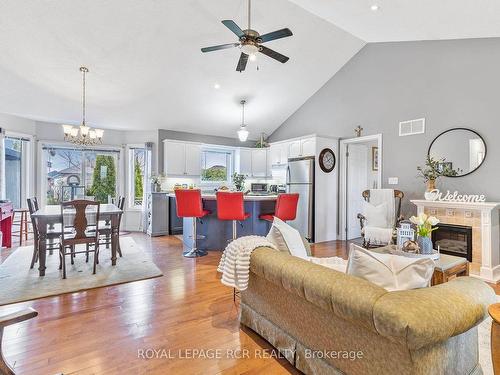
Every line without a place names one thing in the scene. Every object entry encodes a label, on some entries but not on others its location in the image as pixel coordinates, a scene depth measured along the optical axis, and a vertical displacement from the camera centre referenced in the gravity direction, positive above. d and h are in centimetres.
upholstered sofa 115 -65
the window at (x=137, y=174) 715 +28
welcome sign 394 -18
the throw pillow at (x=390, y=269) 141 -45
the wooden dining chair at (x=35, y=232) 366 -65
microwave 756 -6
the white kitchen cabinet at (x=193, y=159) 709 +68
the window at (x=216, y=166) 762 +55
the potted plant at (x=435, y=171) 430 +21
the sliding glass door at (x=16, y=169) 579 +34
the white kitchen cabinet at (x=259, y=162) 785 +66
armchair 470 -59
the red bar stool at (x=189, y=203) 443 -30
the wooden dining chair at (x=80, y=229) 350 -59
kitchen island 500 -77
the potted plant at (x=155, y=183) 664 +5
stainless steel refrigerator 580 -13
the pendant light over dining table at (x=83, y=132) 444 +90
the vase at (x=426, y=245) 277 -61
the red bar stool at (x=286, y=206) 425 -33
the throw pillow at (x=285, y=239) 227 -46
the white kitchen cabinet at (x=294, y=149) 631 +84
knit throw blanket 206 -58
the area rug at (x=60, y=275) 308 -118
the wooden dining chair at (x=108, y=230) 414 -68
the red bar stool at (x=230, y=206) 428 -33
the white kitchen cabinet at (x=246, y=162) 779 +66
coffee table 247 -78
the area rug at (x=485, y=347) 186 -124
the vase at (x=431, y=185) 434 +0
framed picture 662 +63
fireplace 391 -83
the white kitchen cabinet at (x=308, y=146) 587 +84
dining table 354 -49
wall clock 588 +54
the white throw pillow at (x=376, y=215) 480 -55
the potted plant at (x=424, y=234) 276 -50
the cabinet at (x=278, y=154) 678 +80
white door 618 +4
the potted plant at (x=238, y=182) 607 +7
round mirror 407 +53
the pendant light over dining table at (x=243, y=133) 575 +109
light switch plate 511 +9
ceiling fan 283 +156
